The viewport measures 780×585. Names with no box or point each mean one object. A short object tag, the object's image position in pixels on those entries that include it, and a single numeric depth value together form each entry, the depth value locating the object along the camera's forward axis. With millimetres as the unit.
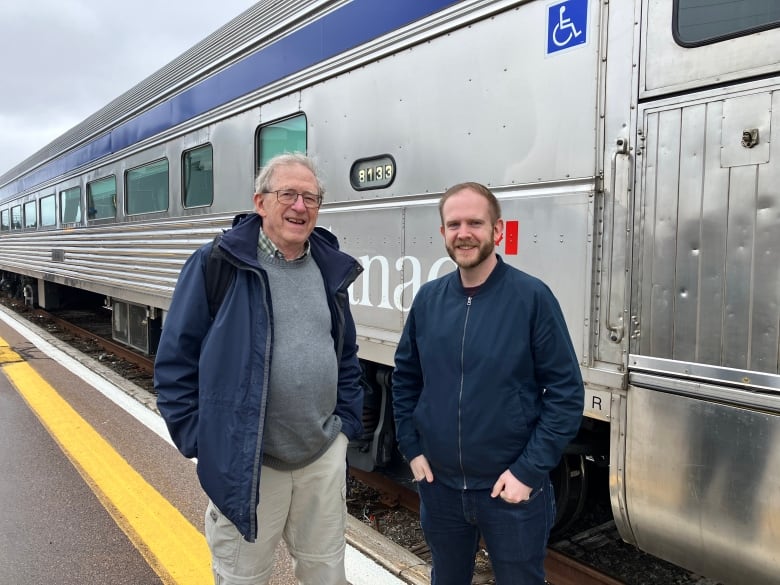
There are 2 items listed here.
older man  1762
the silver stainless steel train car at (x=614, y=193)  1815
